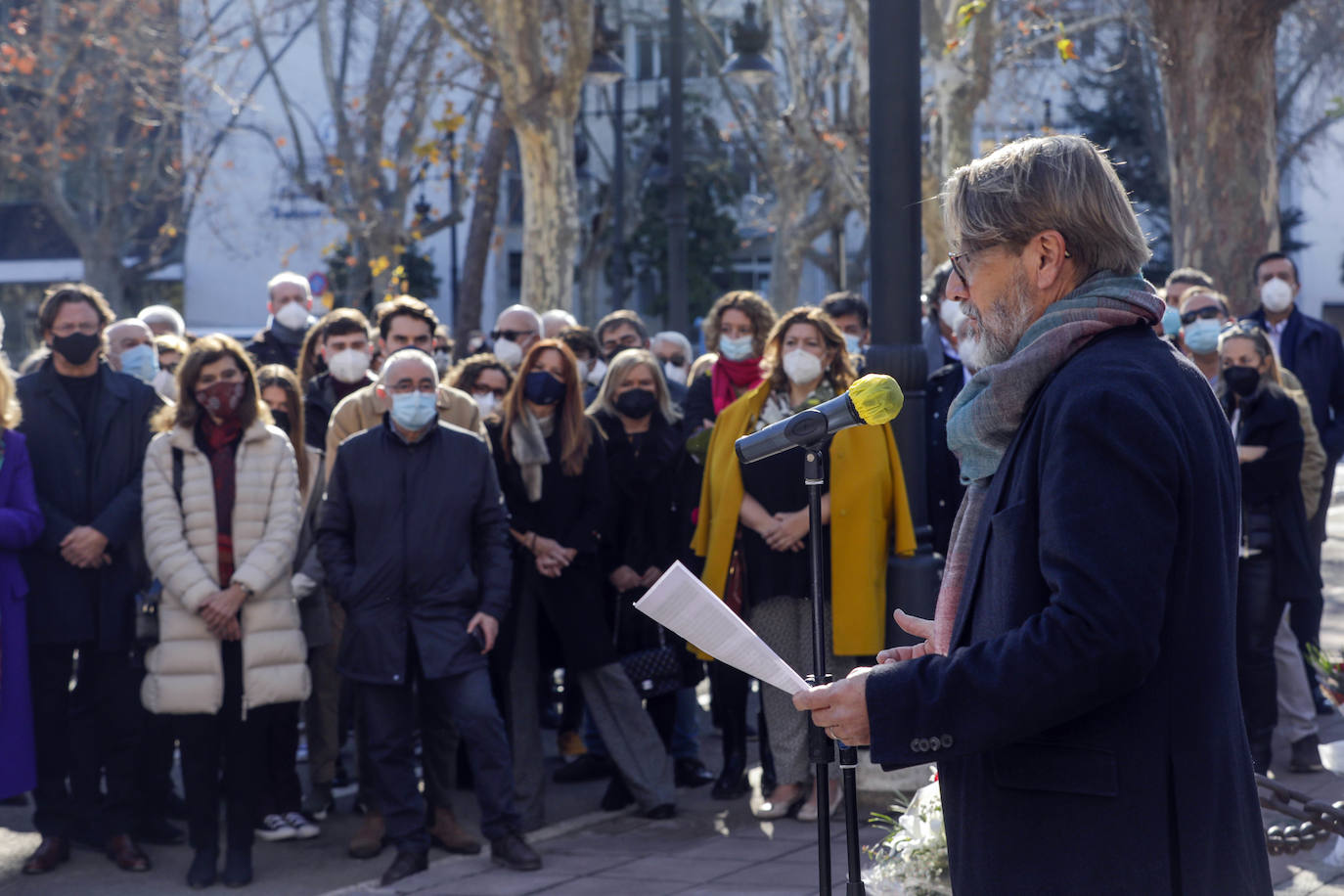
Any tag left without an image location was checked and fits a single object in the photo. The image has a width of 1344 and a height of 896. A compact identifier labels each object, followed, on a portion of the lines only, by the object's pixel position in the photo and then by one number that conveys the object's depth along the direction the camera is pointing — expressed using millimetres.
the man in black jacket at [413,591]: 6262
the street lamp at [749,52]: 17594
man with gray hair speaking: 2264
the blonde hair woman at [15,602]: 6160
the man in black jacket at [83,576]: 6418
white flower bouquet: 4137
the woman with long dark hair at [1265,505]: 7164
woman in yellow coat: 6711
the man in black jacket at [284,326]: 9406
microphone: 2957
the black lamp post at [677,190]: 16969
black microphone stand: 2793
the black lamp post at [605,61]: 17141
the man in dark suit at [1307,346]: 8828
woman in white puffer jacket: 6203
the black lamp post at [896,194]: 6043
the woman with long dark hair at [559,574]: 6949
